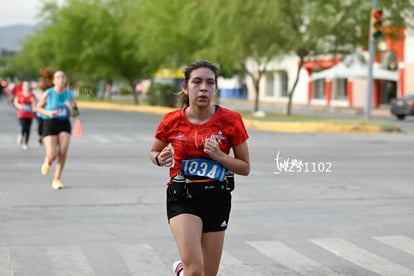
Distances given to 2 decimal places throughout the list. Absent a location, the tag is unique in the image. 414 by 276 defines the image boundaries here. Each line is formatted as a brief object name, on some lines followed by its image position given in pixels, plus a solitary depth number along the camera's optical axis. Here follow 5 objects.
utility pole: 24.59
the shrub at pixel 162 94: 48.66
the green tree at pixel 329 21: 31.70
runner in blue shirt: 11.34
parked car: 38.32
